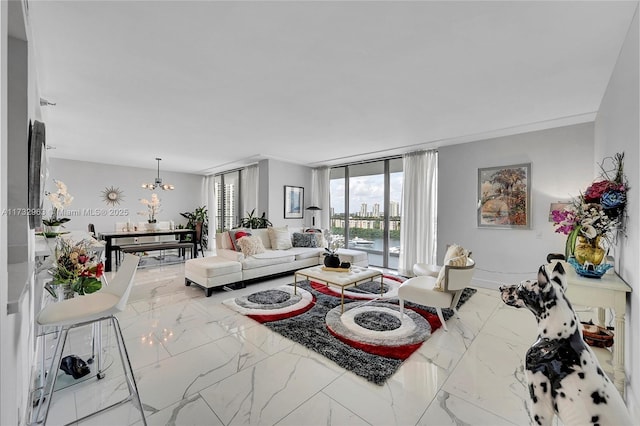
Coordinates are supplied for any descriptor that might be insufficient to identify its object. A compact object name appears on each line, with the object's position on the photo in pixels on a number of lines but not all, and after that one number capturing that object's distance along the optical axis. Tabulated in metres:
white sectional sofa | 4.11
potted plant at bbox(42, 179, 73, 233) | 2.97
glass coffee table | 3.43
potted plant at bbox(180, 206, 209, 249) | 8.70
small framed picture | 6.67
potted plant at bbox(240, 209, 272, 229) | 6.25
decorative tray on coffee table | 3.83
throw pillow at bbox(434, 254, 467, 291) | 2.86
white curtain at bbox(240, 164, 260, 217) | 6.96
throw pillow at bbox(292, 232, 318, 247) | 5.96
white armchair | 2.81
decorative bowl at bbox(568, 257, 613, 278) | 2.04
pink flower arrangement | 2.00
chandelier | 6.89
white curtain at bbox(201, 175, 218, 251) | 8.99
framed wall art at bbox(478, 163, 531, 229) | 4.12
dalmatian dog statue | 0.93
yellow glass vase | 2.10
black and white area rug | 2.39
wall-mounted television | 1.57
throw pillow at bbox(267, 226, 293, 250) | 5.61
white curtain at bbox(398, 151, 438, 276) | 5.15
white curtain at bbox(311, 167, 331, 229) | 6.96
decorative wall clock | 7.48
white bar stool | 1.52
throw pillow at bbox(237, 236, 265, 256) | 4.79
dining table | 5.62
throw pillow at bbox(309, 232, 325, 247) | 6.05
